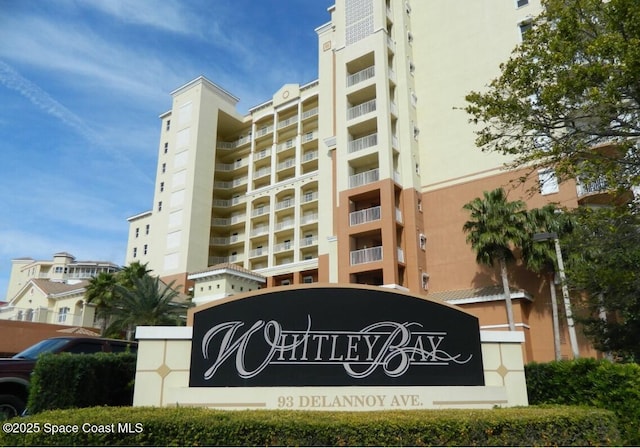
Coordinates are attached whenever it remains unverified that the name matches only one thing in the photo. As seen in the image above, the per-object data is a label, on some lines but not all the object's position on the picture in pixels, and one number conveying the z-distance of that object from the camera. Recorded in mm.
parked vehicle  11727
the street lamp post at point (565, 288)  20922
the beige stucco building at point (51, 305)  44094
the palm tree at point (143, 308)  32594
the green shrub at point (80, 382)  10844
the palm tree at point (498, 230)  27906
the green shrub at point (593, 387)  10102
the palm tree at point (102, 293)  37531
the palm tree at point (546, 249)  26494
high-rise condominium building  32438
